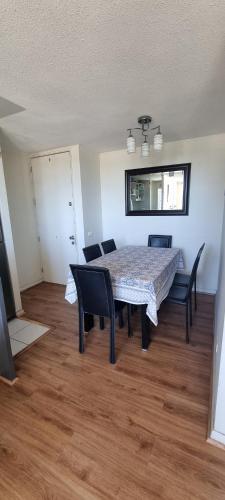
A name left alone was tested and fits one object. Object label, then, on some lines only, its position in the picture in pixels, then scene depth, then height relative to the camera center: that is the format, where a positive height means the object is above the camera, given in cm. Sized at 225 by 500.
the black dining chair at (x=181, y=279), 267 -99
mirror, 334 +16
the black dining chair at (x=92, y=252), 278 -64
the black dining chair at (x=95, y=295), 184 -81
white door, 356 -16
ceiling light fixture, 213 +58
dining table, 195 -72
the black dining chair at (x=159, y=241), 336 -61
